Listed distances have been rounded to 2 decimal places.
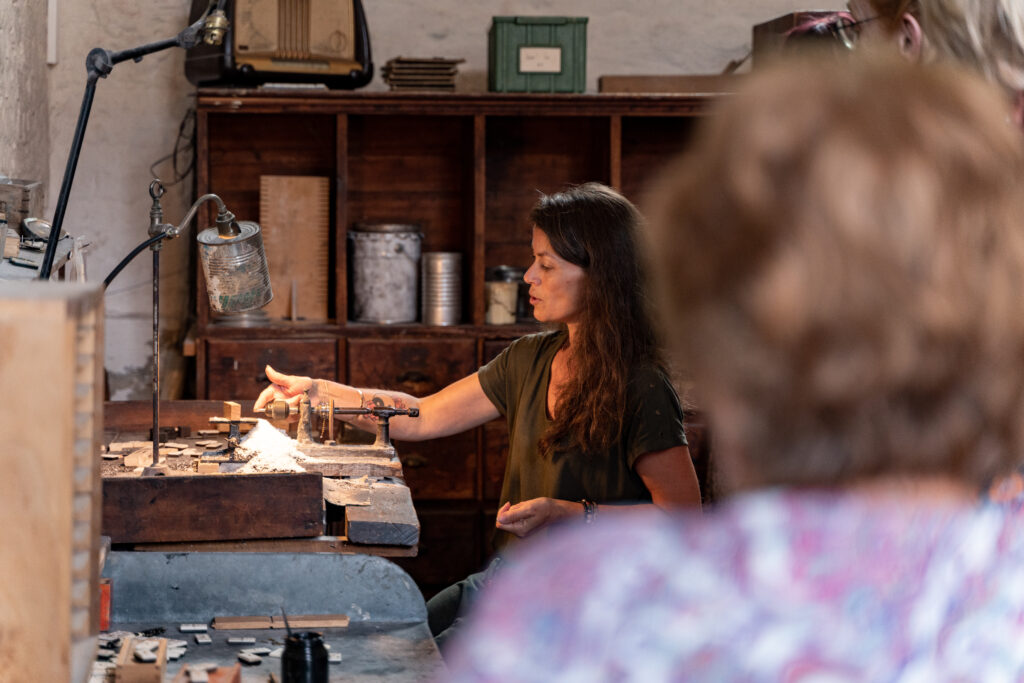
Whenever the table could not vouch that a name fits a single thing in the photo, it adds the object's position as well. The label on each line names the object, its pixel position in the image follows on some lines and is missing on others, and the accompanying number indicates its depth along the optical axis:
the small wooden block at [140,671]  1.54
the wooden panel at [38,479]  1.16
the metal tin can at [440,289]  4.27
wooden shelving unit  4.10
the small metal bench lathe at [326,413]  2.90
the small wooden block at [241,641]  1.78
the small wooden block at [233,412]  2.91
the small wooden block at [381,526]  2.08
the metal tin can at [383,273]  4.26
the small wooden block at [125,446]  2.64
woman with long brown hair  2.62
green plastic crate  4.10
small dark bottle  1.47
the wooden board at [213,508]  2.02
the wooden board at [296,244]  4.38
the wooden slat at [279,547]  2.03
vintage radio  4.01
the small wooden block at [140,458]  2.46
